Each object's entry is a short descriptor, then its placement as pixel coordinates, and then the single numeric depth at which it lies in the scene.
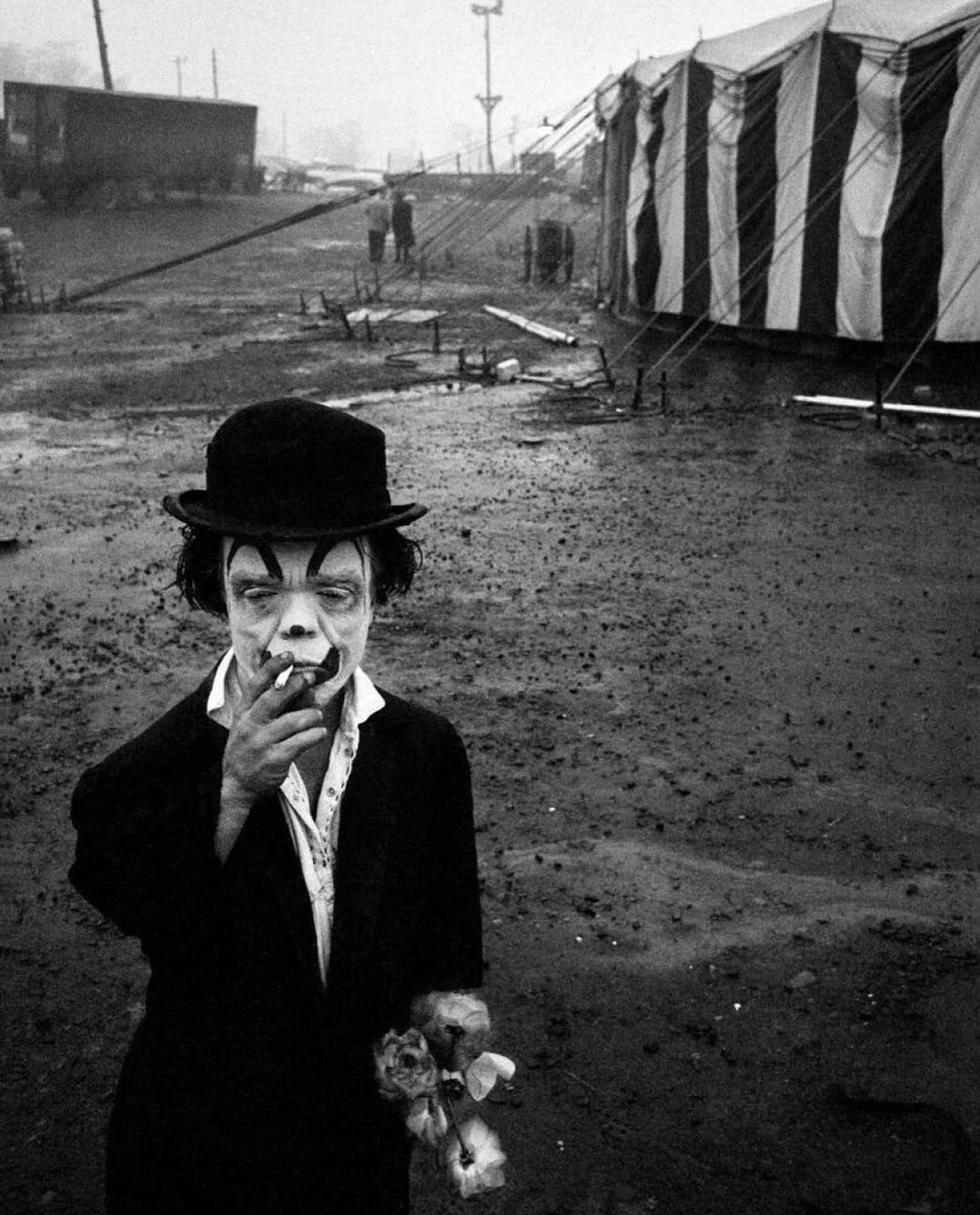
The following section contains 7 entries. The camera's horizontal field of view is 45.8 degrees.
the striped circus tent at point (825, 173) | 11.87
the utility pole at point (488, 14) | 54.50
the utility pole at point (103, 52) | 38.75
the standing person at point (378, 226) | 27.56
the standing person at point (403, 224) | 27.83
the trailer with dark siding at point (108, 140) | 34.66
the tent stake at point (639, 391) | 11.95
